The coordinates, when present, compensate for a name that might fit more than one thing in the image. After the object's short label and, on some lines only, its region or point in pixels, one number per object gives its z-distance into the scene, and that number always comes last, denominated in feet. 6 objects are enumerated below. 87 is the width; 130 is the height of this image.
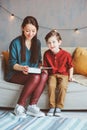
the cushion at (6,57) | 9.40
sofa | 8.52
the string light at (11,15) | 11.53
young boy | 8.37
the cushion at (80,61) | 9.76
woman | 8.32
